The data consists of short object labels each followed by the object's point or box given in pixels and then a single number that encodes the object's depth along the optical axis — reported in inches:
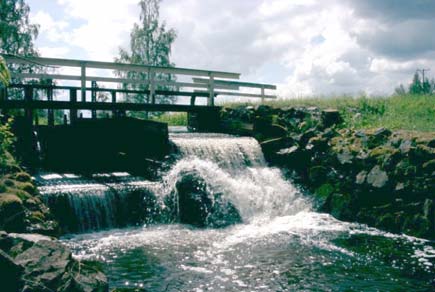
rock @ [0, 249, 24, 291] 265.3
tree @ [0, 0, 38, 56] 1205.1
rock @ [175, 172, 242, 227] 521.7
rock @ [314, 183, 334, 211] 583.8
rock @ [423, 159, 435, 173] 522.9
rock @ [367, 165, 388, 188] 544.9
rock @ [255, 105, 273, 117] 783.6
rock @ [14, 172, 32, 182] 481.6
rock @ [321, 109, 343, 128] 717.3
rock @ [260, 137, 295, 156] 679.7
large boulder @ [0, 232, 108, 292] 270.2
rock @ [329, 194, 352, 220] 558.3
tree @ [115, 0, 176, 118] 1502.2
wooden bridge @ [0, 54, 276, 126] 643.5
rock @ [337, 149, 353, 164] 598.5
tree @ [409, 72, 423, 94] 945.5
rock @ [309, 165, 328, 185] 621.9
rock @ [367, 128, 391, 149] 607.2
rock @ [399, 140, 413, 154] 549.6
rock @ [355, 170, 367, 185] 567.5
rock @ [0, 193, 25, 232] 388.5
